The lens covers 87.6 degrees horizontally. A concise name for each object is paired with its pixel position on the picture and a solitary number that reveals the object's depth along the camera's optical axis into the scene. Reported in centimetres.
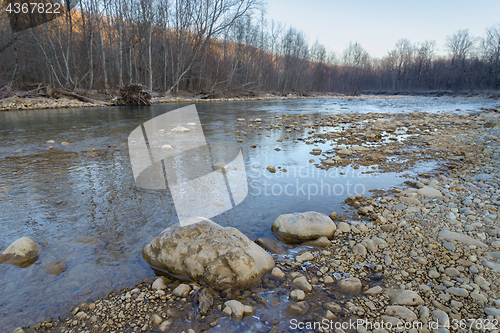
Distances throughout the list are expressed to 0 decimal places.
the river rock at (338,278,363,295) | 177
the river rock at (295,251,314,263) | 213
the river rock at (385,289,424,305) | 162
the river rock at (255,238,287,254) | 226
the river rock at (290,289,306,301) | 171
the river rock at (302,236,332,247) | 234
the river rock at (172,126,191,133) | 775
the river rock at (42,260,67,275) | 194
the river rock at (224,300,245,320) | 157
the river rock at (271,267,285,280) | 192
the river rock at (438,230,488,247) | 221
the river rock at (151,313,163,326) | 150
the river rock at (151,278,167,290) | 179
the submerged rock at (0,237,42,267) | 203
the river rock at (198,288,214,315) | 161
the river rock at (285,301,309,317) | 160
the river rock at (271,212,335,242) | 245
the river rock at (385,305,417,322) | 151
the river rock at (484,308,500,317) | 147
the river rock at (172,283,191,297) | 174
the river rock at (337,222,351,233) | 255
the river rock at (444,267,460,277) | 185
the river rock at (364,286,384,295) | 174
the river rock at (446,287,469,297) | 164
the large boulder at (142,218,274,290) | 185
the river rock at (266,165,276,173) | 444
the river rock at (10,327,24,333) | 143
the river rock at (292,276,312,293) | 179
